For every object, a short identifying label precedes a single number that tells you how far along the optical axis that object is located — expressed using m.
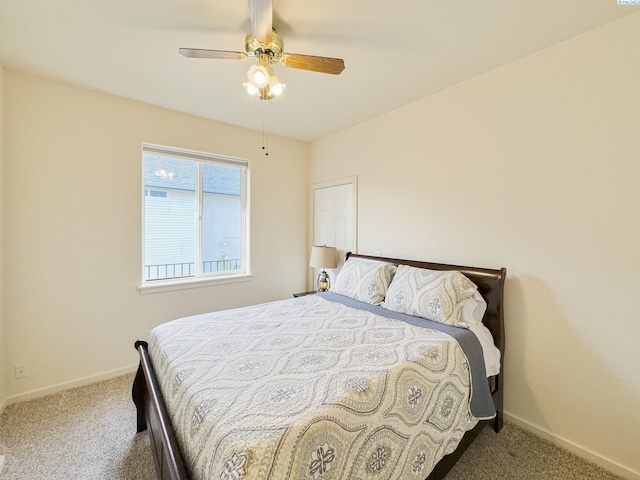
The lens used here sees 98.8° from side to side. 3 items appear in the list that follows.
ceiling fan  1.57
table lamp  3.34
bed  0.96
